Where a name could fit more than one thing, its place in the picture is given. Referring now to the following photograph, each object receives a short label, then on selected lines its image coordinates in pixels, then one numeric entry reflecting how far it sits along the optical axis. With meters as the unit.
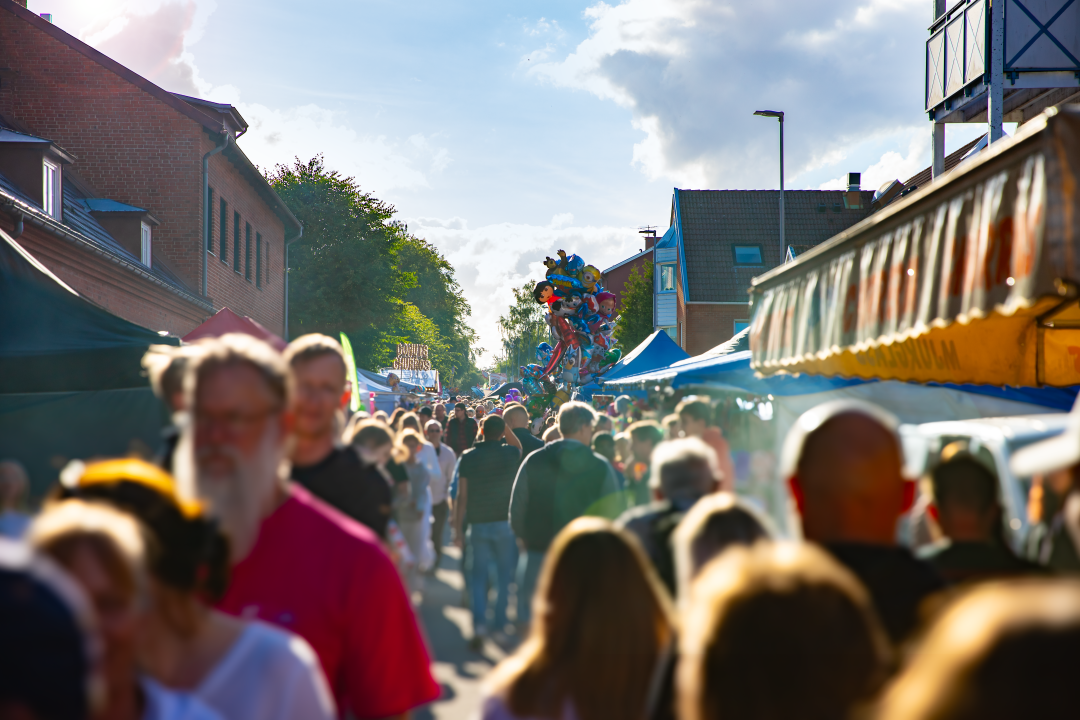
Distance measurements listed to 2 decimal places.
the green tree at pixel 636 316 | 60.34
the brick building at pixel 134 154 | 22.34
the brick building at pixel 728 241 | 40.50
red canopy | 11.18
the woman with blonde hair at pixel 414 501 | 9.58
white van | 4.39
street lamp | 29.03
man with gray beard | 2.50
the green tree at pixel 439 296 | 82.75
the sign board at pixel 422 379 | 54.83
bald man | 2.51
